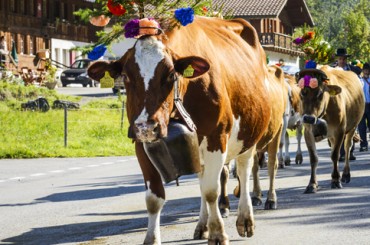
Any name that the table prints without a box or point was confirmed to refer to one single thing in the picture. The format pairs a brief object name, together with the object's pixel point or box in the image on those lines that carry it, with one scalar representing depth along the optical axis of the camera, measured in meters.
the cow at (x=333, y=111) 15.59
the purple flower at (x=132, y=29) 8.49
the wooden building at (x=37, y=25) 71.81
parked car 64.50
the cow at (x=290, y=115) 19.50
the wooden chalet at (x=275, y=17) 78.06
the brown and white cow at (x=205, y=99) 8.26
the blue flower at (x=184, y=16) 8.82
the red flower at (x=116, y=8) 9.12
